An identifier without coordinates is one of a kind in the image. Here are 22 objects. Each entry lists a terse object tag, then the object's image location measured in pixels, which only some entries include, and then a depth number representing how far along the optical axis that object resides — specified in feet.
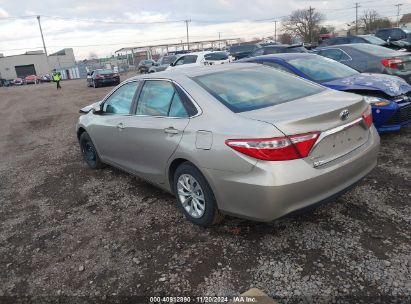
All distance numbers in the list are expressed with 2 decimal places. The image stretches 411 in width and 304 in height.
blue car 18.32
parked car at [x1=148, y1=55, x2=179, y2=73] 90.59
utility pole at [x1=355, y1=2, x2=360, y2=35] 235.81
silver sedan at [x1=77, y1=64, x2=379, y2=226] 9.77
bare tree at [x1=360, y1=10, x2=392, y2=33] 216.74
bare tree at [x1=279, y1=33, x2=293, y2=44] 252.01
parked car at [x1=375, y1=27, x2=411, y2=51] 76.22
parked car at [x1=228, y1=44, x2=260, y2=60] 94.72
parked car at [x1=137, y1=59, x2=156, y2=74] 117.80
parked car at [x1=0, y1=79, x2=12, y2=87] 189.94
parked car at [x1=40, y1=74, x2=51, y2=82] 193.88
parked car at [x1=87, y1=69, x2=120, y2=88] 85.86
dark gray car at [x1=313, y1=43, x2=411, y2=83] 24.62
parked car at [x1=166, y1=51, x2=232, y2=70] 58.39
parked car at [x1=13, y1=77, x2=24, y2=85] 196.44
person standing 96.99
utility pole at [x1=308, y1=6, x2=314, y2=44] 232.32
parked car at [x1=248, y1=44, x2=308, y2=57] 46.80
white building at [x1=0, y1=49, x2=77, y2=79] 274.57
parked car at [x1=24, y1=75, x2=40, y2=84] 194.84
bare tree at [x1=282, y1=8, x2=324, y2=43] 237.04
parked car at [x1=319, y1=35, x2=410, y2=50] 50.90
